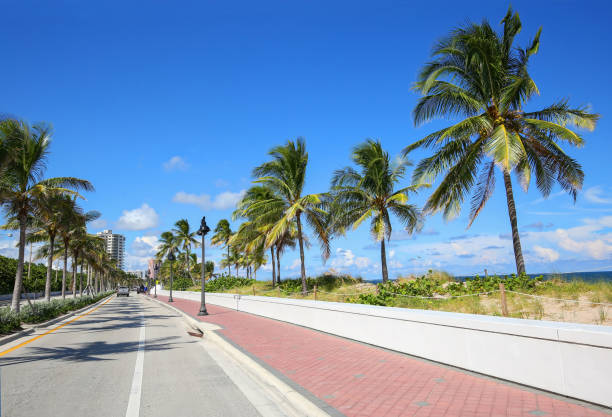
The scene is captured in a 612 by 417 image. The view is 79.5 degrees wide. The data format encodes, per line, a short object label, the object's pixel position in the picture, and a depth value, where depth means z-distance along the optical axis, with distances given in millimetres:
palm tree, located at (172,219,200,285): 65688
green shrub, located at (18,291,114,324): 14938
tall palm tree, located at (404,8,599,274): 12781
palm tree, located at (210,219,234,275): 53344
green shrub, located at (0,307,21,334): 11570
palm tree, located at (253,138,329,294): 21812
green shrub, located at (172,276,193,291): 61175
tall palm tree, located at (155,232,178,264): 74562
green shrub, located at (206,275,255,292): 38238
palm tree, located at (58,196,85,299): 20131
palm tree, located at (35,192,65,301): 17172
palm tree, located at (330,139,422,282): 19016
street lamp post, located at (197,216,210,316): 18952
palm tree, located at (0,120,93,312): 15648
